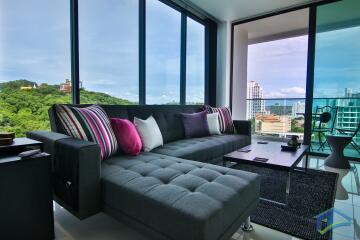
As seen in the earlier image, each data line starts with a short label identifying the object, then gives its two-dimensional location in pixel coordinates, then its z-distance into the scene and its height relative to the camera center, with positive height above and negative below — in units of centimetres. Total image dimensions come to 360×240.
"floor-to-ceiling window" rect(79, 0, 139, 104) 247 +69
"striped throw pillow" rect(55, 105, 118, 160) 163 -15
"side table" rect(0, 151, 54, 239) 116 -52
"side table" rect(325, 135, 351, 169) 292 -59
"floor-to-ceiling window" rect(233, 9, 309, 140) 500 +89
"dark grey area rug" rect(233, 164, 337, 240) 154 -82
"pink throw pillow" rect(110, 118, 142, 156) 186 -26
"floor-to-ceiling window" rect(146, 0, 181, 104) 328 +88
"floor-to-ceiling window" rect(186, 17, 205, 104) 412 +90
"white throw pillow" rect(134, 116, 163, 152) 205 -25
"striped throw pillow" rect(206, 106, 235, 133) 332 -19
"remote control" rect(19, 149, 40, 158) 122 -27
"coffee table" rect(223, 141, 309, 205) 183 -46
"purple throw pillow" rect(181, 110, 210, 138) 289 -23
